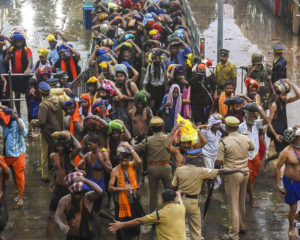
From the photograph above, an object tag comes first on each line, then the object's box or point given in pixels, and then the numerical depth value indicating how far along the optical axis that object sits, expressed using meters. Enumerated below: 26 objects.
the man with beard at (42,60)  14.18
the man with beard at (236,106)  11.55
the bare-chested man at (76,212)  8.48
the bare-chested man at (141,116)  11.42
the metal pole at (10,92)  14.57
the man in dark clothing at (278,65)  14.10
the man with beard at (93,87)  12.41
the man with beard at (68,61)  14.45
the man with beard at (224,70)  13.80
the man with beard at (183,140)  9.77
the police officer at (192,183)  9.13
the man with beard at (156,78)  13.52
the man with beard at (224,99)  12.16
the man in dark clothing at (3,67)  14.77
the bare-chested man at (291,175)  9.86
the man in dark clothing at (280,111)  11.76
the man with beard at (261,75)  13.24
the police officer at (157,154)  10.16
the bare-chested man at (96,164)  9.70
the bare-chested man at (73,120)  11.33
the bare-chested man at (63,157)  9.75
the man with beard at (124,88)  12.41
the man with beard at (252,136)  10.96
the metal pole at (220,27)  16.42
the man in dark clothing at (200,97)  12.78
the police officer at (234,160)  9.87
